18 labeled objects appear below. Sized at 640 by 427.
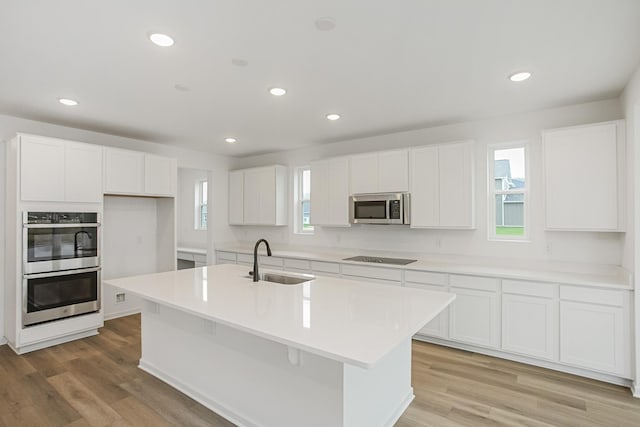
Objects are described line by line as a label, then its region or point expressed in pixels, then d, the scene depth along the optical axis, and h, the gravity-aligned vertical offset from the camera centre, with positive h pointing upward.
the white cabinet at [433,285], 3.65 -0.75
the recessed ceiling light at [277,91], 3.00 +1.16
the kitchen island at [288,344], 1.69 -0.82
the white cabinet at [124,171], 4.14 +0.62
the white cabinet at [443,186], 3.82 +0.38
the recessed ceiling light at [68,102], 3.23 +1.16
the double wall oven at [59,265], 3.49 -0.50
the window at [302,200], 5.65 +0.32
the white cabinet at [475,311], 3.36 -0.96
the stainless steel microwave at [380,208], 4.19 +0.13
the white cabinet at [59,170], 3.49 +0.55
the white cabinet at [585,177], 2.96 +0.37
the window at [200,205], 7.28 +0.31
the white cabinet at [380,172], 4.24 +0.61
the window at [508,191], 3.73 +0.30
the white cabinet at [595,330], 2.76 -0.96
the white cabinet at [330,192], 4.77 +0.39
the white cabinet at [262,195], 5.60 +0.41
